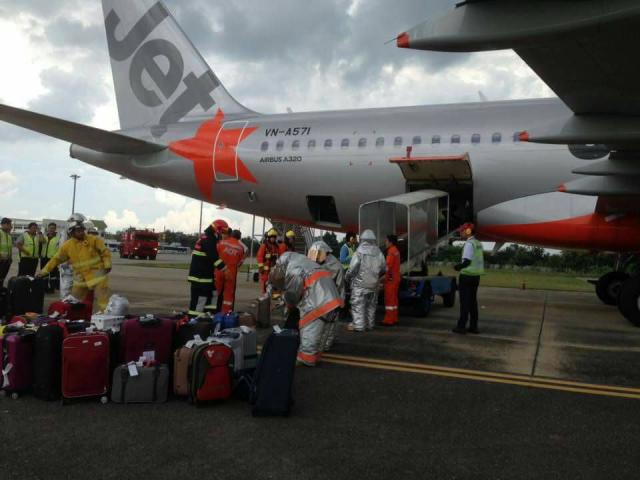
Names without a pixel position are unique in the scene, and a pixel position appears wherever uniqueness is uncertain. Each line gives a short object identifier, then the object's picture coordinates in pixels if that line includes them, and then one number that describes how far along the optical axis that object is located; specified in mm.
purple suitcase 4750
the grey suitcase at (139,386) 4695
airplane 8289
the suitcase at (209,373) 4612
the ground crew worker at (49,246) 12328
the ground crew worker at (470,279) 8688
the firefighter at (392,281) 9514
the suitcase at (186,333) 5445
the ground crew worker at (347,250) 13273
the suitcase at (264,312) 8706
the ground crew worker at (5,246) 11539
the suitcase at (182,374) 4773
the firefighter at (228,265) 8992
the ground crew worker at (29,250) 11969
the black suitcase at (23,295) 8773
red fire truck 40375
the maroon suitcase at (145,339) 5051
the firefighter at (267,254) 12102
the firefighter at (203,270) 7980
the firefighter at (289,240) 11141
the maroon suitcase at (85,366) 4633
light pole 59256
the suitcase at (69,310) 6730
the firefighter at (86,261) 7805
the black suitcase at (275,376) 4438
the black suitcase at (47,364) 4719
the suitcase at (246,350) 5133
